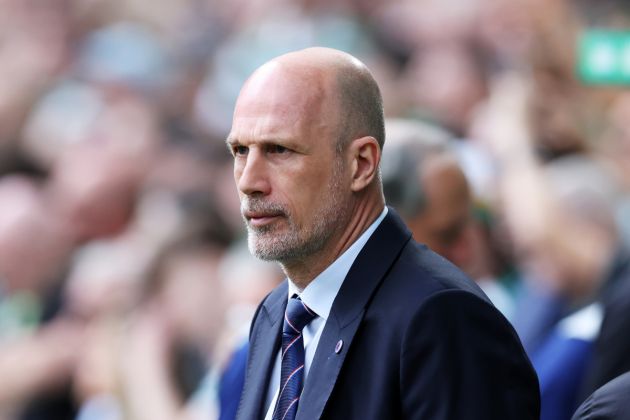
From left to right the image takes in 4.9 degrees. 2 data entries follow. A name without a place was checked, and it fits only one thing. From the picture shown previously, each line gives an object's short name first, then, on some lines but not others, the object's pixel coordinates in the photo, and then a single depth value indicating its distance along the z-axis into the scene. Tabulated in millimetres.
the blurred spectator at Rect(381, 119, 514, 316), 8506
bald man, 7787
